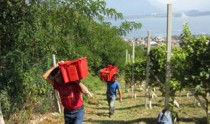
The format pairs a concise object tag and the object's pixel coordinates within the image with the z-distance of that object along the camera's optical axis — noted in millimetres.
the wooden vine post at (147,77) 13109
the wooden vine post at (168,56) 8416
